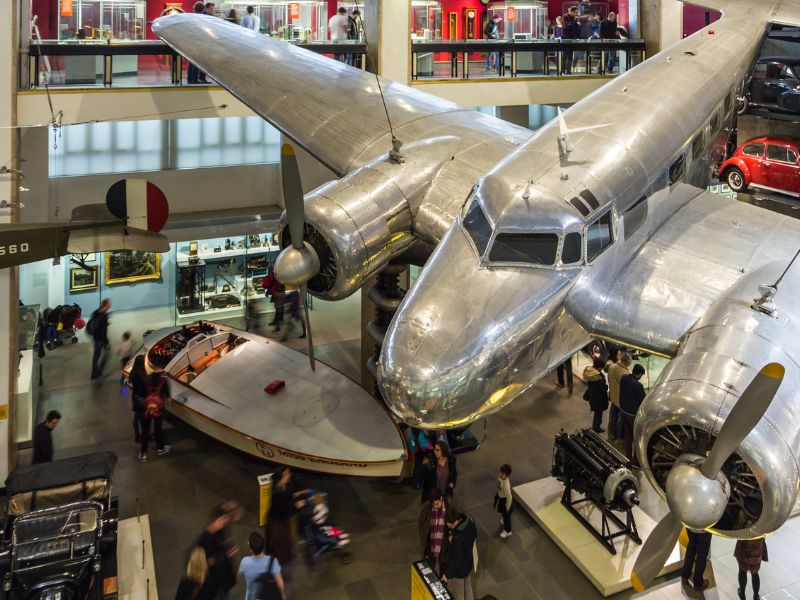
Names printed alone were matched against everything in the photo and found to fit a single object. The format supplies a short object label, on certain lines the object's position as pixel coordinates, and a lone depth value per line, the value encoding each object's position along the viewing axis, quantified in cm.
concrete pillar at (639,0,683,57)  1527
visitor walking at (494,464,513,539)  848
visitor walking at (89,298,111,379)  1323
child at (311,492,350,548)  802
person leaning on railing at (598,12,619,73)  1545
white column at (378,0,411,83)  1240
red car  1412
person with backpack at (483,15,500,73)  1721
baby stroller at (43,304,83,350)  1454
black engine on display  795
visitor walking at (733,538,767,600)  745
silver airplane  514
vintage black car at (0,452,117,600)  649
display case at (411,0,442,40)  1784
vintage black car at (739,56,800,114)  1325
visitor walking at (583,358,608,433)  1089
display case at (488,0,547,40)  1942
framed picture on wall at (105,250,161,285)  1578
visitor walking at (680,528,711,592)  768
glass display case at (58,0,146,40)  1331
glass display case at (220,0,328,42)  1532
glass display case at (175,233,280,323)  1596
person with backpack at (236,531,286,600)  661
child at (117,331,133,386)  1350
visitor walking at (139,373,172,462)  1039
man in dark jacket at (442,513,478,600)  722
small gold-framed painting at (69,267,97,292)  1539
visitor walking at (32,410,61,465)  930
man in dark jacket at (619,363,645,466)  998
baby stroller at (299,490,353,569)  802
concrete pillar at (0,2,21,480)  988
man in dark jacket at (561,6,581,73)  1705
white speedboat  900
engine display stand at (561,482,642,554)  832
